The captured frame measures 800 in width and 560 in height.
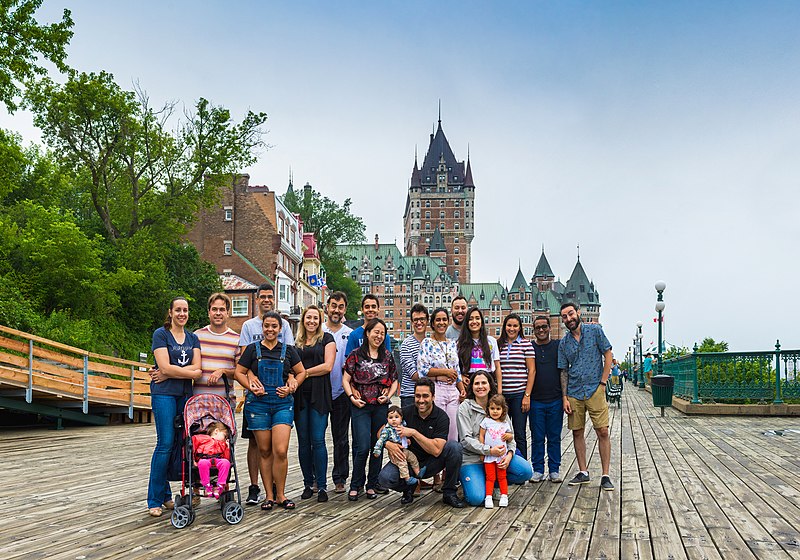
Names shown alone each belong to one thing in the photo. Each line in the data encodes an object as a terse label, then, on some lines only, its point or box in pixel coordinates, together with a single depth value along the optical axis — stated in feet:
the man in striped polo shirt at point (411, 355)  26.63
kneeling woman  23.85
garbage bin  67.41
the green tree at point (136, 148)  98.17
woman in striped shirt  28.02
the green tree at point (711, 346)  95.35
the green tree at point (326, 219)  231.09
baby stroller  20.72
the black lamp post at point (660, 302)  89.86
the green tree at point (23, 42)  66.18
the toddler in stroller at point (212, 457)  21.15
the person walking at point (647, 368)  137.09
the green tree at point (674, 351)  115.24
